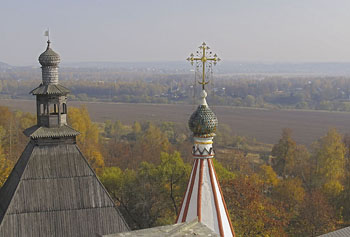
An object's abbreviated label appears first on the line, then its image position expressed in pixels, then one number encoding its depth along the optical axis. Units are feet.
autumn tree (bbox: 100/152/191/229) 103.50
